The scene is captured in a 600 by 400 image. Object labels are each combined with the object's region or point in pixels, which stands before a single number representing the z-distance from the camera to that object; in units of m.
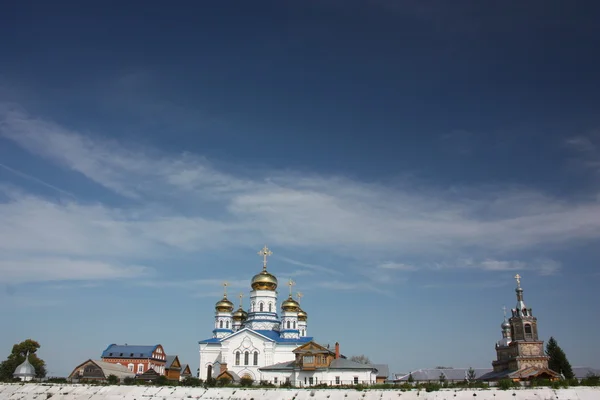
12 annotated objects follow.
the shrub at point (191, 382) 47.35
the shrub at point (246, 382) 46.72
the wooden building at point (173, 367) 88.09
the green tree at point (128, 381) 49.83
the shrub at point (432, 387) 39.78
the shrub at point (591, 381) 39.33
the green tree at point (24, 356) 73.88
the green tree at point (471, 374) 62.81
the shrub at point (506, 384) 39.16
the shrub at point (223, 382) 46.57
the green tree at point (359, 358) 96.44
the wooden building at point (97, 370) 67.38
